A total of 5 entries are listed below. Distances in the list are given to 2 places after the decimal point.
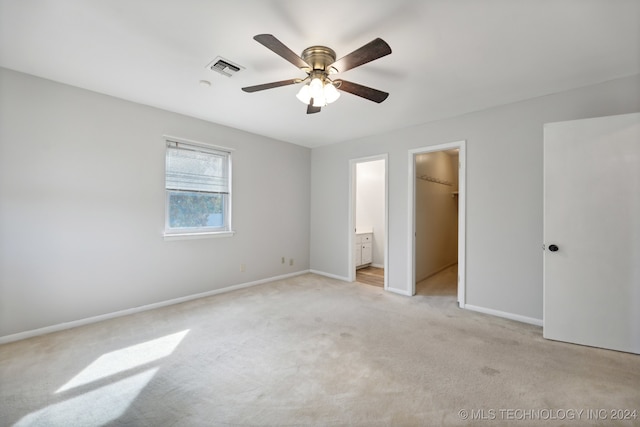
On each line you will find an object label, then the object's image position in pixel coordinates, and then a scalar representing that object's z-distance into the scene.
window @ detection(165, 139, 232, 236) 3.48
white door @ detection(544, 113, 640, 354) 2.28
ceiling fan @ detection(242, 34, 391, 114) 1.81
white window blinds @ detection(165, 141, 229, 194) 3.48
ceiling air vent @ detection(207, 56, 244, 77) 2.24
